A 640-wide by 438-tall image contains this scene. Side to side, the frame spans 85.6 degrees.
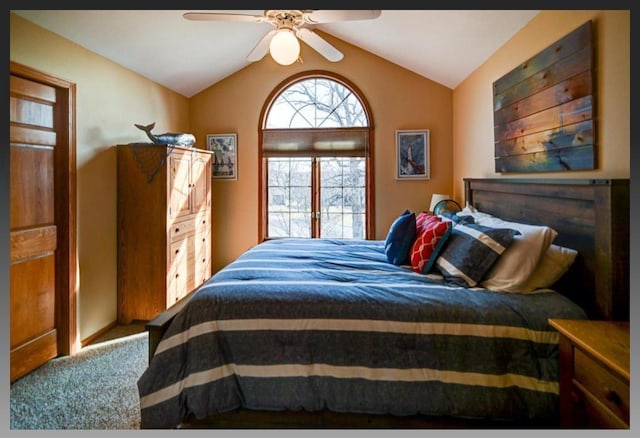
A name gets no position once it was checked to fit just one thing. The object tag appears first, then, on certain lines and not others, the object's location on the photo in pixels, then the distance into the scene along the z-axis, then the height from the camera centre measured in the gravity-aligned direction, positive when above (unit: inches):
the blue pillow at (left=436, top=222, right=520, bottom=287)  68.1 -7.6
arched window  163.2 +28.3
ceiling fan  77.1 +47.4
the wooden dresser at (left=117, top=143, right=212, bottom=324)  119.3 -3.6
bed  55.8 -22.6
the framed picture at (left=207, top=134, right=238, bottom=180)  167.5 +31.2
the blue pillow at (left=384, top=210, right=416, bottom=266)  85.7 -5.7
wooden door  85.1 -0.8
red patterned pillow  77.9 -6.3
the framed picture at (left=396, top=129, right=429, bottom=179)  158.2 +29.4
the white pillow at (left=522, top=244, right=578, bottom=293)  65.4 -9.9
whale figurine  121.1 +30.1
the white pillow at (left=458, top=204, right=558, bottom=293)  65.2 -8.4
